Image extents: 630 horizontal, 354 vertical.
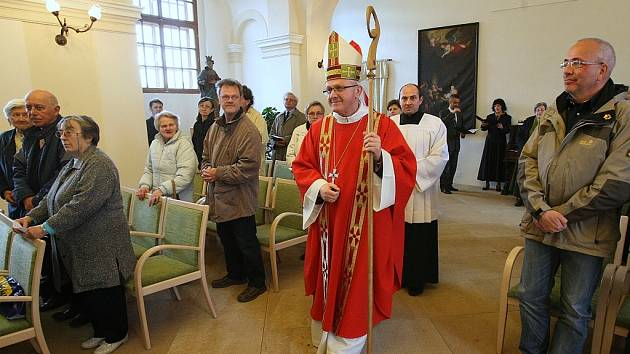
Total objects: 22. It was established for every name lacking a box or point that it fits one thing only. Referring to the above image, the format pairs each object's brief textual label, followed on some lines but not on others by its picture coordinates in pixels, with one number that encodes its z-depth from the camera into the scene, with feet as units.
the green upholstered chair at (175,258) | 8.38
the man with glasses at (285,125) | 17.88
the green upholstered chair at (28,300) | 6.86
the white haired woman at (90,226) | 7.49
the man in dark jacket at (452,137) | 24.62
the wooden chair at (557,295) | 6.38
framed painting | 24.76
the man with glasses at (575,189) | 5.89
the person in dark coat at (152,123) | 20.27
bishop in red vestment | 7.02
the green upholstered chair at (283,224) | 10.85
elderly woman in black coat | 10.40
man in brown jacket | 9.77
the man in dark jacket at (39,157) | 9.14
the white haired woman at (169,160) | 11.46
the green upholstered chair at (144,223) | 9.88
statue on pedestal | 20.80
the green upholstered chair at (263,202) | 12.44
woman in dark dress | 23.57
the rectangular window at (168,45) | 25.30
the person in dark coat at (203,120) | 15.15
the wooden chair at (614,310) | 6.28
